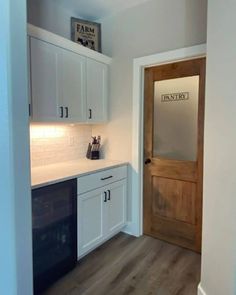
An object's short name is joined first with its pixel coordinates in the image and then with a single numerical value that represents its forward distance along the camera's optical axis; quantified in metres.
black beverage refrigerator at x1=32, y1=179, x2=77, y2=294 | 1.81
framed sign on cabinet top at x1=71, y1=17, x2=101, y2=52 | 2.70
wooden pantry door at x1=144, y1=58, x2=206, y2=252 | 2.41
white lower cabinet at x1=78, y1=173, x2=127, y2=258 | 2.18
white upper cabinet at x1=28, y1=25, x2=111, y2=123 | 2.02
